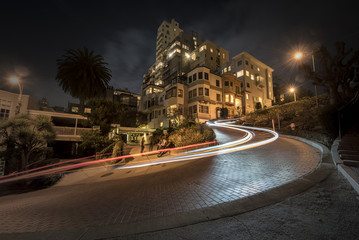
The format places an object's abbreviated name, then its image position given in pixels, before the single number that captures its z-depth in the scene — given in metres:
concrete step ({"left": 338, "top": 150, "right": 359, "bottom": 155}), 6.25
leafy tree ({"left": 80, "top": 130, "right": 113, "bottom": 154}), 16.34
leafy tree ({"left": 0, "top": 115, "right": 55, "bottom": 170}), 12.26
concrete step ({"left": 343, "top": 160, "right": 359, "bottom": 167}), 5.37
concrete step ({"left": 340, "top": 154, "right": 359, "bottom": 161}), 5.81
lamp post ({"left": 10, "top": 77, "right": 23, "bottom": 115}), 15.49
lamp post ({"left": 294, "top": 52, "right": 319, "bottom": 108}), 16.27
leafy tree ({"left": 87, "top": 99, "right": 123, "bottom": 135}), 18.25
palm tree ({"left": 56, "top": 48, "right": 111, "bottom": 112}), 26.97
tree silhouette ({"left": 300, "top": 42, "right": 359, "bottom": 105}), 16.55
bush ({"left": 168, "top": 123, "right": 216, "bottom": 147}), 13.65
